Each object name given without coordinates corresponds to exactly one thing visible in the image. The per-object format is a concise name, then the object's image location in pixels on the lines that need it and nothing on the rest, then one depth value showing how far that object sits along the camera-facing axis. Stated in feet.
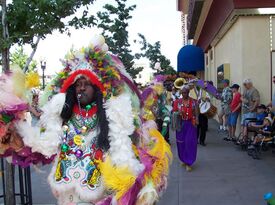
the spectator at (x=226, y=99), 39.22
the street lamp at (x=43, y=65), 84.02
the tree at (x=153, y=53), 79.10
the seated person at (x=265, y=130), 29.09
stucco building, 35.37
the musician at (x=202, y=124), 38.14
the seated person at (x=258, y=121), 31.04
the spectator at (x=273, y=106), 30.45
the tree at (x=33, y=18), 15.57
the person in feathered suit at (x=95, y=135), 9.98
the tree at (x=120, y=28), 53.21
